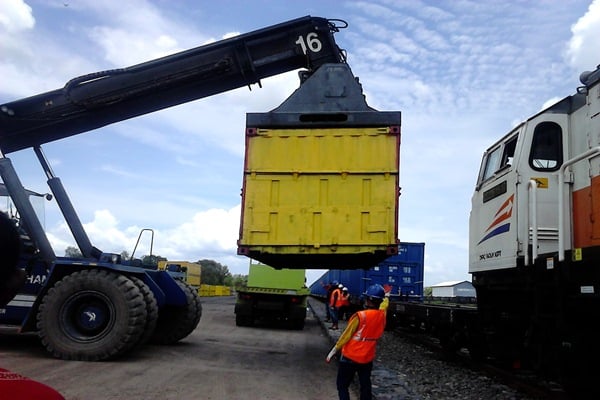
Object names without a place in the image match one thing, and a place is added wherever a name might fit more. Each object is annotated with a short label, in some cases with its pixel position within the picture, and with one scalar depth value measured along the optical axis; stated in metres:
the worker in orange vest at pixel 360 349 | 5.92
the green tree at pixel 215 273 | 79.99
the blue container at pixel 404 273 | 20.89
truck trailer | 17.92
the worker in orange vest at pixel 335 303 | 17.42
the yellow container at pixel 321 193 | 8.55
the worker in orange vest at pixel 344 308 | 17.78
